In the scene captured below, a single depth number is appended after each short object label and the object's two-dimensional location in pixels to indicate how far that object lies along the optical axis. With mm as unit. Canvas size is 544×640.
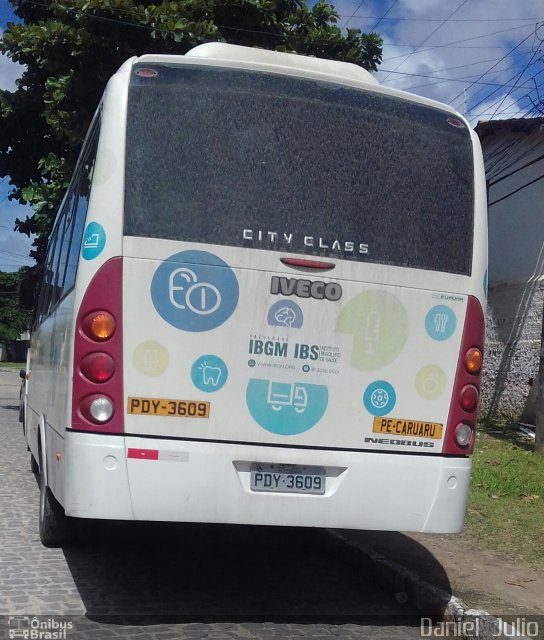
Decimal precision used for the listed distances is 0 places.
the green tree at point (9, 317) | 66625
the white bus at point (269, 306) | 4312
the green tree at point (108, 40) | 12422
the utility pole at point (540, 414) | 10703
